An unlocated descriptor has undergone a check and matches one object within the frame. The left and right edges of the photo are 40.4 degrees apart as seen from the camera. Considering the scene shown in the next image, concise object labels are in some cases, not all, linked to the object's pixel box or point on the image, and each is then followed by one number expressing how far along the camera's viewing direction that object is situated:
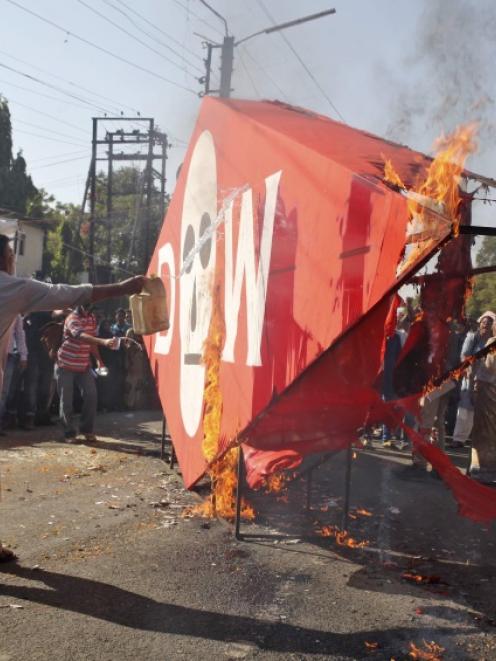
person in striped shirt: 8.90
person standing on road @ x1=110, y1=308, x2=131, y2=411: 12.34
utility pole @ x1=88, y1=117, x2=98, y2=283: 31.19
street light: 17.09
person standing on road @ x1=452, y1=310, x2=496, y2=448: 8.84
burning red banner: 3.69
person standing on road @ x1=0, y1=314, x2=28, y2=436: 8.99
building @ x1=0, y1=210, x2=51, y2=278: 38.22
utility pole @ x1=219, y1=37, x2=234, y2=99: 17.09
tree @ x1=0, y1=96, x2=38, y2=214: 41.81
